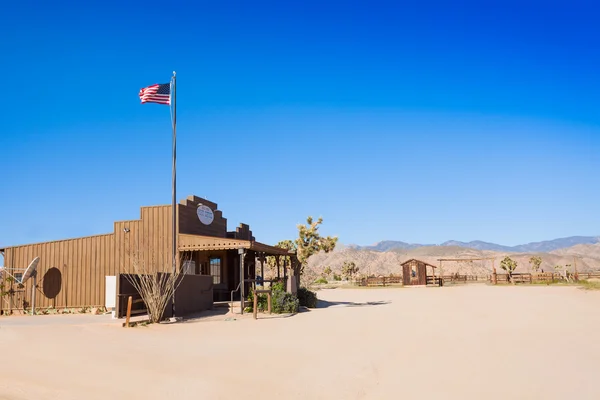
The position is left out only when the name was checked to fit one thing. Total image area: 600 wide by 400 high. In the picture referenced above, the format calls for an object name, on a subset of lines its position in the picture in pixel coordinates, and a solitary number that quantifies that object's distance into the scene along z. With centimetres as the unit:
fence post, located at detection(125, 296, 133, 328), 1370
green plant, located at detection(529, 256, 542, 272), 5684
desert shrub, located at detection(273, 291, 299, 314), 1817
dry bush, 1475
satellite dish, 2127
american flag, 1838
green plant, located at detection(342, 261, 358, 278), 6141
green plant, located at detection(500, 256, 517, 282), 4651
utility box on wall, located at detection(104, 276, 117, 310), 2034
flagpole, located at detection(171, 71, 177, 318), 1788
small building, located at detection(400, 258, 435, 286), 4353
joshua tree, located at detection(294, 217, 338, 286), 3641
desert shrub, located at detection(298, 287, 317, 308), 2100
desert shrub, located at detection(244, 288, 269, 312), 1852
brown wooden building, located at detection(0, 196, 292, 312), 2134
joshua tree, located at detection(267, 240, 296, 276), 4016
